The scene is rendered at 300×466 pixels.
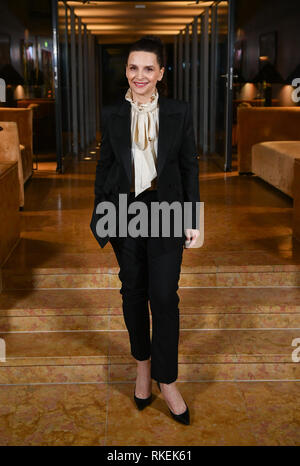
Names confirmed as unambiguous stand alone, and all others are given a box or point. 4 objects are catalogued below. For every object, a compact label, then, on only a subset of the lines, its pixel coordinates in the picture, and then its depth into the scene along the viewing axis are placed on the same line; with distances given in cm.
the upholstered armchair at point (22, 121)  723
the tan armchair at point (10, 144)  548
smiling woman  238
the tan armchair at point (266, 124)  766
